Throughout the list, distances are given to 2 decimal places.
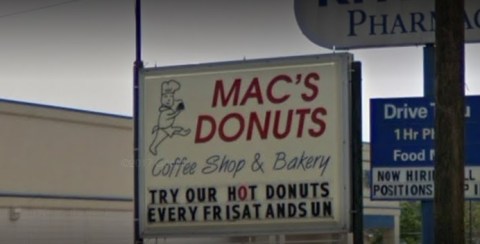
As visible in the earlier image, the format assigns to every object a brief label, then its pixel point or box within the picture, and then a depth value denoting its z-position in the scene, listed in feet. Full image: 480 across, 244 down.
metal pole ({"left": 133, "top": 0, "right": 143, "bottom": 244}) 44.52
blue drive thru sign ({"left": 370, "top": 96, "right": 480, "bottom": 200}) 49.98
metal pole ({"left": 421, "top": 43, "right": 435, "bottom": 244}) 49.62
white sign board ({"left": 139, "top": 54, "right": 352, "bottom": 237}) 41.45
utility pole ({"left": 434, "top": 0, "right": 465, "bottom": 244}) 34.76
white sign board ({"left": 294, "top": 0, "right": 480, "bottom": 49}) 49.73
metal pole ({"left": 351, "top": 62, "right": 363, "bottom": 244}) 40.55
